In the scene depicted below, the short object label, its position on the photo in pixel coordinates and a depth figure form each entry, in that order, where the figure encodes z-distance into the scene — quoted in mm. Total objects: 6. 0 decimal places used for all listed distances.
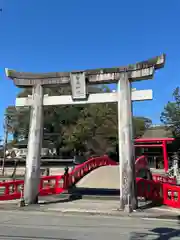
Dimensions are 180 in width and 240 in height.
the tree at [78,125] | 31810
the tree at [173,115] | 31587
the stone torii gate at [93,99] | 8201
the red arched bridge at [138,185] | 9394
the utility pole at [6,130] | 26122
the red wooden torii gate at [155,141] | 22742
